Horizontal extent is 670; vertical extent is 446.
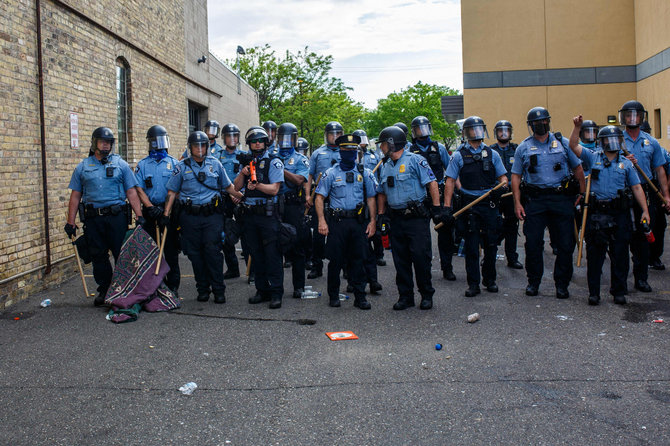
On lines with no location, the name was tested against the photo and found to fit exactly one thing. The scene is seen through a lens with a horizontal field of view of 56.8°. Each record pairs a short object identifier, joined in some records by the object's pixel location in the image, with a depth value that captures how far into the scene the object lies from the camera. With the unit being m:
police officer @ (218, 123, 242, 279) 9.09
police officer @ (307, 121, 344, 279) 9.08
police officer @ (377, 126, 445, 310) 6.97
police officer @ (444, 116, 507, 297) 7.66
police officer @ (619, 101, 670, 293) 7.98
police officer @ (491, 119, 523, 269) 9.55
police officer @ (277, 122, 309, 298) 8.20
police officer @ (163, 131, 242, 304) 7.48
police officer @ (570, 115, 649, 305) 6.96
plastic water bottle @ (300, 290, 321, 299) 7.79
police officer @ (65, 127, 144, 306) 7.32
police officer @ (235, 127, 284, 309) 7.29
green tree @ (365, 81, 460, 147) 68.38
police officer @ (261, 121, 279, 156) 9.75
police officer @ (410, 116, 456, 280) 8.71
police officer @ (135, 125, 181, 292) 8.02
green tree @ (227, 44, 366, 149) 41.72
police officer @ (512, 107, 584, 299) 7.23
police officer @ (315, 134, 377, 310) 7.21
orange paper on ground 5.84
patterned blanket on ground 6.99
